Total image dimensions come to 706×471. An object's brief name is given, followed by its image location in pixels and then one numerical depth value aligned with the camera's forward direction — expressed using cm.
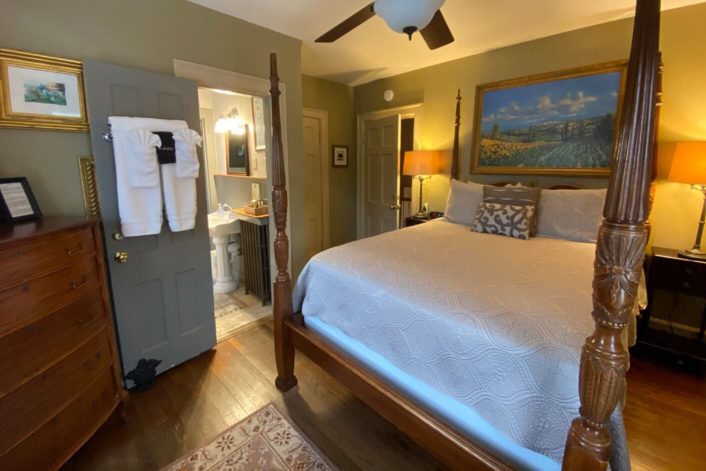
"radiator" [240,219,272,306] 309
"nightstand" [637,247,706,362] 211
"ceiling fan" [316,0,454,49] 139
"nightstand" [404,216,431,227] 353
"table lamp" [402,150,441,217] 347
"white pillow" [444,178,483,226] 286
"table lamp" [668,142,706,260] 203
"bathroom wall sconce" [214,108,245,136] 356
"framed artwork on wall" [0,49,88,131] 153
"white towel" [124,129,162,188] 177
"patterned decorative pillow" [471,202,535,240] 241
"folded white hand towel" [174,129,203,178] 197
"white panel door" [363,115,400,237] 389
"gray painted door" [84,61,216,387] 177
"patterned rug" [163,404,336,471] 155
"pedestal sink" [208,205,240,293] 328
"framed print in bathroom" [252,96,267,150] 327
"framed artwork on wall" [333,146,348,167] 431
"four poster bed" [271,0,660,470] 67
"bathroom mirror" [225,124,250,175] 353
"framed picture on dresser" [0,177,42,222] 144
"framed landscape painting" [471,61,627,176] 259
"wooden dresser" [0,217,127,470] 121
